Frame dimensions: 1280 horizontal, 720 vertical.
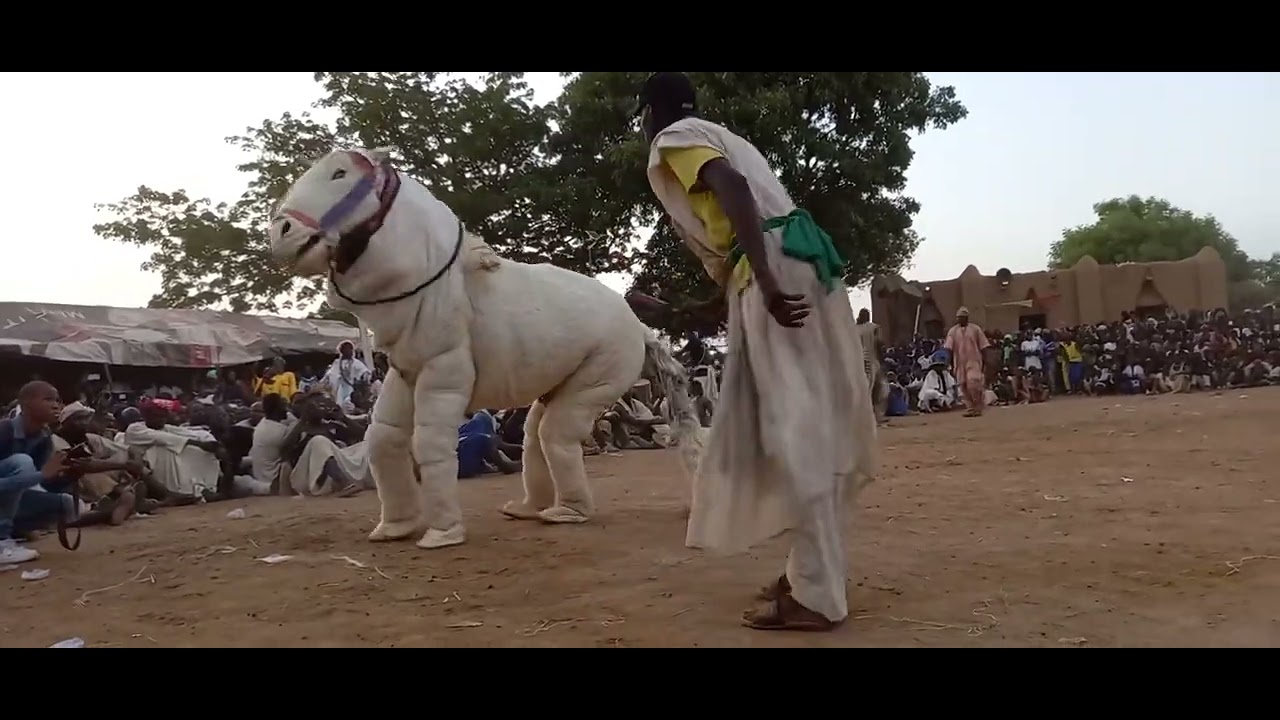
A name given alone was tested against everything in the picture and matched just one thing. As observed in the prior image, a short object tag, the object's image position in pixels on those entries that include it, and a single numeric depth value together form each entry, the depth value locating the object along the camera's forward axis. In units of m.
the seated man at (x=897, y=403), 16.48
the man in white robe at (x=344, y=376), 12.05
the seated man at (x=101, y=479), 6.91
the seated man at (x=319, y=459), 8.38
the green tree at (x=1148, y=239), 42.16
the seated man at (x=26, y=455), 5.40
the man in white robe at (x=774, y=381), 2.98
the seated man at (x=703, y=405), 9.78
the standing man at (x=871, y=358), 10.67
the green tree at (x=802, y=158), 17.19
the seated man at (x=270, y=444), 8.77
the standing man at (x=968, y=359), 14.01
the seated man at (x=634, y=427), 12.84
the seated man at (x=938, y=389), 17.11
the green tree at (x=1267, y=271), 47.41
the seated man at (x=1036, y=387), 18.38
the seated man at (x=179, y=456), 8.37
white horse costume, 4.71
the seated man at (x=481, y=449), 9.79
